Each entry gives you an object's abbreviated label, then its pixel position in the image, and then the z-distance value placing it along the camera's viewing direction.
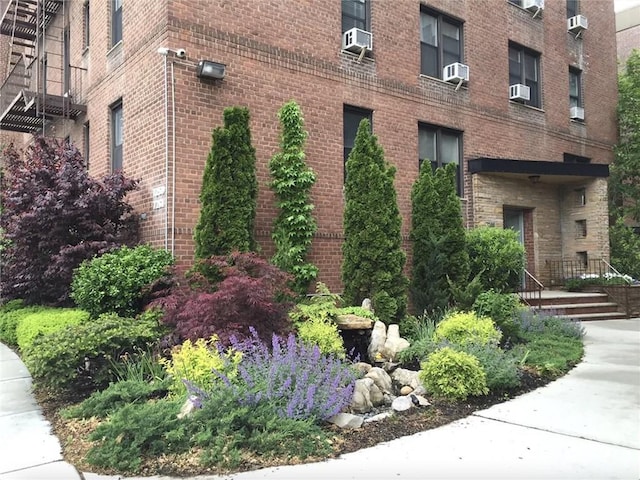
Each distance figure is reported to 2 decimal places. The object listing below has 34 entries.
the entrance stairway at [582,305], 11.89
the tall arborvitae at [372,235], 8.51
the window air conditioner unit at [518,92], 13.65
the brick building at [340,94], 8.37
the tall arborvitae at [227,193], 7.41
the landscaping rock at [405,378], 5.96
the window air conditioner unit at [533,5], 14.30
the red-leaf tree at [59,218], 8.07
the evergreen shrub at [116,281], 7.11
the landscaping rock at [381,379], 5.72
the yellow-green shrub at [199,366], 4.75
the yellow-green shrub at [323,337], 6.37
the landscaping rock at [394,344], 7.10
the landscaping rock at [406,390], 5.83
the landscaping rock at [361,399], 5.11
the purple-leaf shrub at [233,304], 5.88
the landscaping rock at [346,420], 4.57
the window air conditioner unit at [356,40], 10.23
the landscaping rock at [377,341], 7.11
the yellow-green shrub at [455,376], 5.44
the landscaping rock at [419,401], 5.33
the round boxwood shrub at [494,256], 10.58
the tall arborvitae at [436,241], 9.59
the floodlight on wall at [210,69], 8.18
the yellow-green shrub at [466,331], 6.92
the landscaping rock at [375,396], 5.41
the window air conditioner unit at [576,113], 15.59
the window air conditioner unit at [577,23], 15.63
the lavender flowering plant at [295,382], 4.38
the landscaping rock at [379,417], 4.85
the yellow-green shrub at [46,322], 7.04
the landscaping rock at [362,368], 5.93
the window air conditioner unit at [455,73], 12.15
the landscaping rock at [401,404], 5.19
